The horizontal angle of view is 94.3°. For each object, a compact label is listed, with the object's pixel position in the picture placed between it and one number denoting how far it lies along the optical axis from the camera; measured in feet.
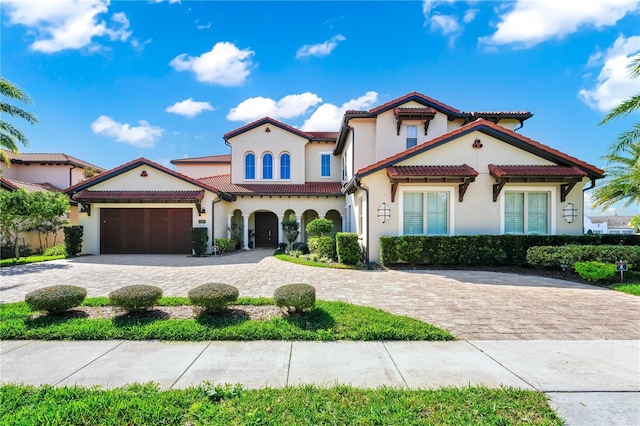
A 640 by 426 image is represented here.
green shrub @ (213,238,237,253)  57.16
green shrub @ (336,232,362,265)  40.68
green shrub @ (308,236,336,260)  46.01
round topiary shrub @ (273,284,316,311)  17.95
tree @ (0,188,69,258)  46.06
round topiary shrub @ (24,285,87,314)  18.03
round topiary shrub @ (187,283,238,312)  18.13
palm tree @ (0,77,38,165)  43.78
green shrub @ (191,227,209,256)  54.39
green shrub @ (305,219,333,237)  48.47
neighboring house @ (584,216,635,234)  184.03
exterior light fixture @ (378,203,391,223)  40.73
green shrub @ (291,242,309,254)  56.97
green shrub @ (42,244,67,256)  59.62
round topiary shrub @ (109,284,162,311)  18.13
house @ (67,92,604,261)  41.01
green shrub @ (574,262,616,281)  29.50
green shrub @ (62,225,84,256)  53.78
